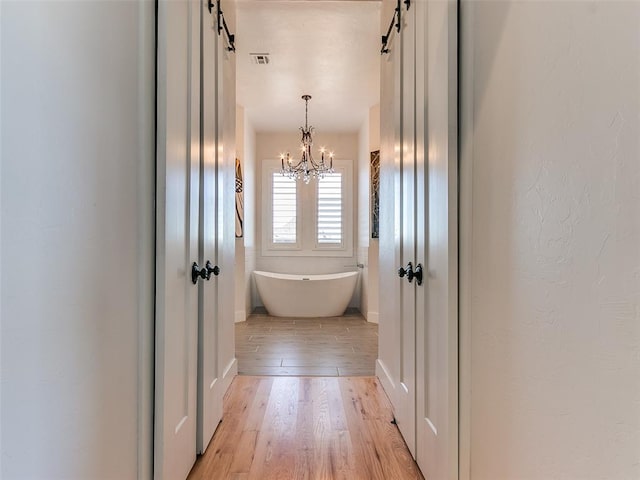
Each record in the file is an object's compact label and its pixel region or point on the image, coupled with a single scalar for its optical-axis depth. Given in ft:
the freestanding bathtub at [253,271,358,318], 16.44
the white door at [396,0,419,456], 5.65
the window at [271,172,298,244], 19.19
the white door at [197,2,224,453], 5.64
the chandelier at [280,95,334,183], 15.64
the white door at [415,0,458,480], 4.23
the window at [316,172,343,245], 19.20
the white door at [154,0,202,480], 4.19
